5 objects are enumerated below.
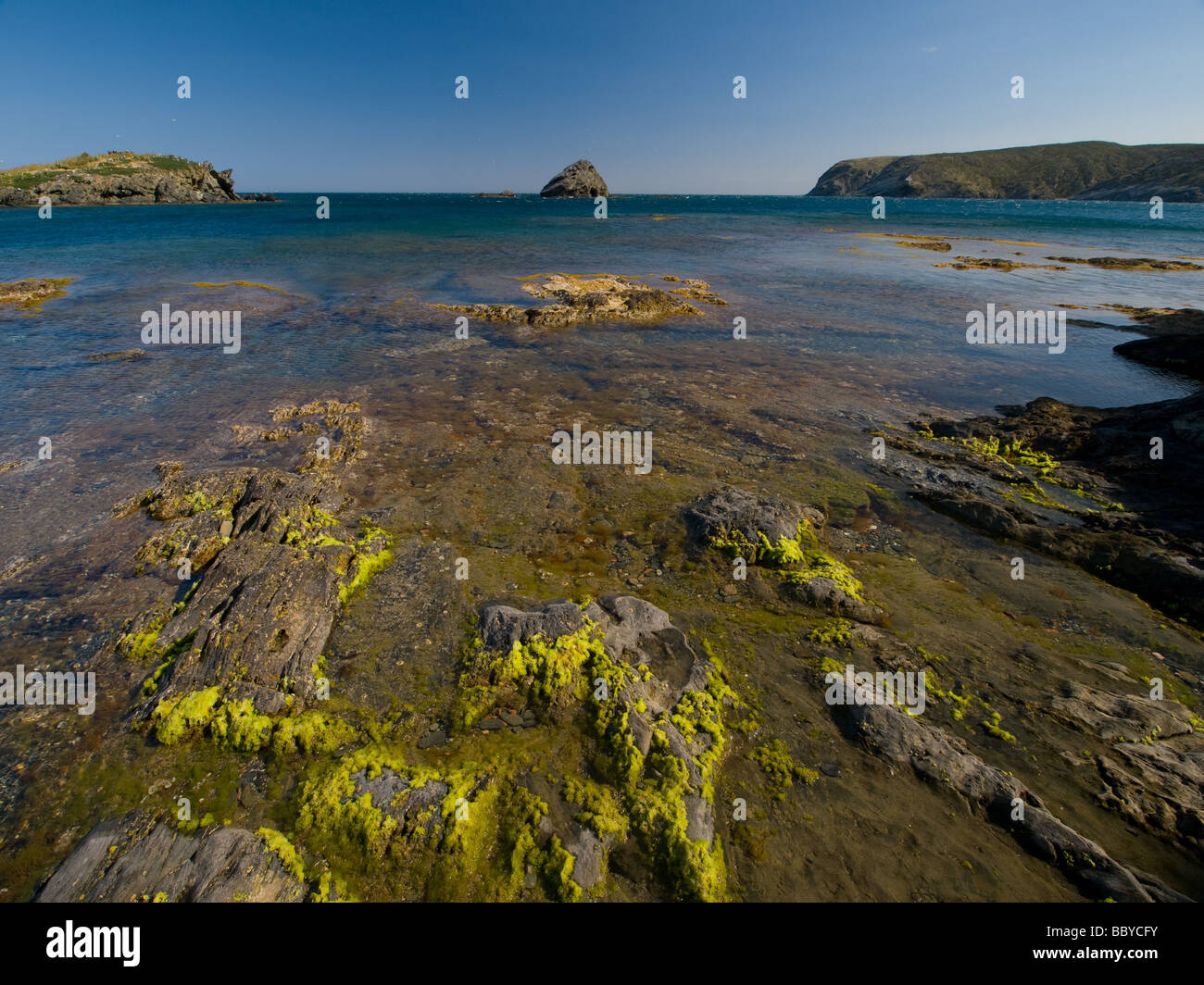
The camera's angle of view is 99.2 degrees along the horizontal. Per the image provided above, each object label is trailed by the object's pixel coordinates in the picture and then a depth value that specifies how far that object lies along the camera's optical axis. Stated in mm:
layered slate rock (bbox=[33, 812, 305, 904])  4652
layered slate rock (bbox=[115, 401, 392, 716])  6980
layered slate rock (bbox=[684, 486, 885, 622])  8781
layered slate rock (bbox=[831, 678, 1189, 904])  4887
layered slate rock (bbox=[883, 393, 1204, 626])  9539
